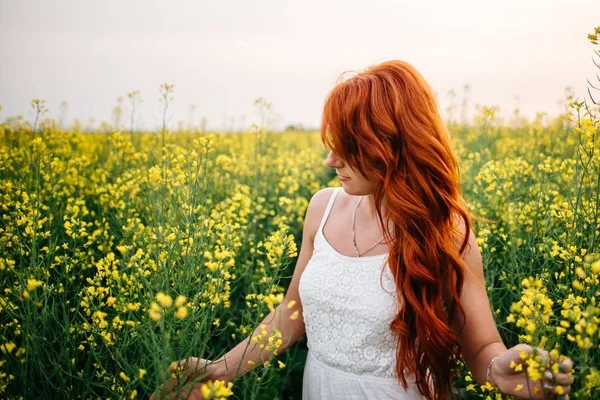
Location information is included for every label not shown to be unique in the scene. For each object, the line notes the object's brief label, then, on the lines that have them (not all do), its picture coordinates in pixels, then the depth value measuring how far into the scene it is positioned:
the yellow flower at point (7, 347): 1.20
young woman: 1.42
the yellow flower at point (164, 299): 0.90
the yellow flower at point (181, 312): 0.90
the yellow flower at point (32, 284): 1.02
